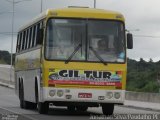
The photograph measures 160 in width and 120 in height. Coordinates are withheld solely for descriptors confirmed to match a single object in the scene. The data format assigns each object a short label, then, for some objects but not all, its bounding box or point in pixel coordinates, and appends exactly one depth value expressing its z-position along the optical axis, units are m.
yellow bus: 22.02
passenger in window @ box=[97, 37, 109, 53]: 22.34
